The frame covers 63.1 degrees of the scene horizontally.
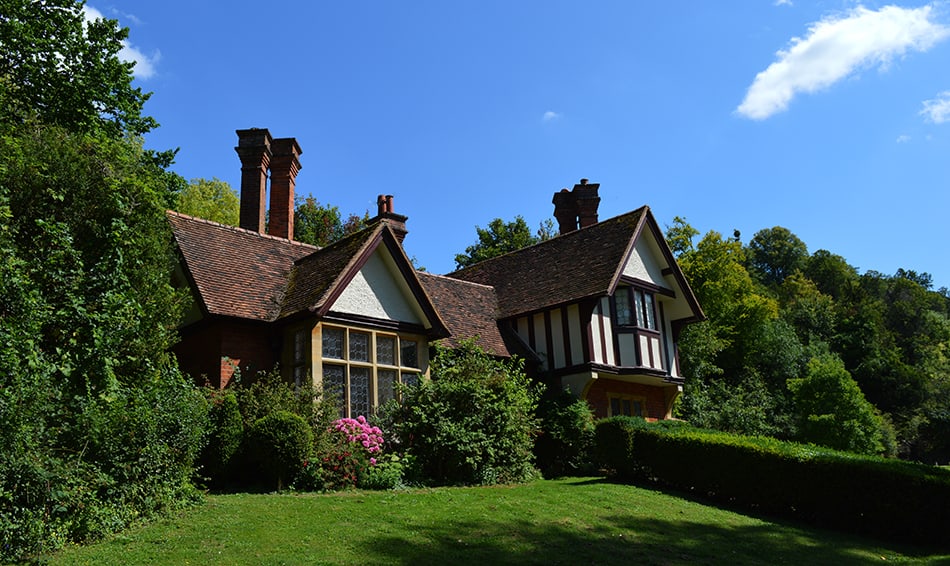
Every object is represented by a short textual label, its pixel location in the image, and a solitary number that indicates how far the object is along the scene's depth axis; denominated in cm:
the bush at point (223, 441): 1362
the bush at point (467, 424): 1633
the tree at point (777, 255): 9025
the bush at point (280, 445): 1378
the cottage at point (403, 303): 1720
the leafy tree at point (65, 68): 1661
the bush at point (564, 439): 1980
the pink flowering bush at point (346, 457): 1421
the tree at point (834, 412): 3700
